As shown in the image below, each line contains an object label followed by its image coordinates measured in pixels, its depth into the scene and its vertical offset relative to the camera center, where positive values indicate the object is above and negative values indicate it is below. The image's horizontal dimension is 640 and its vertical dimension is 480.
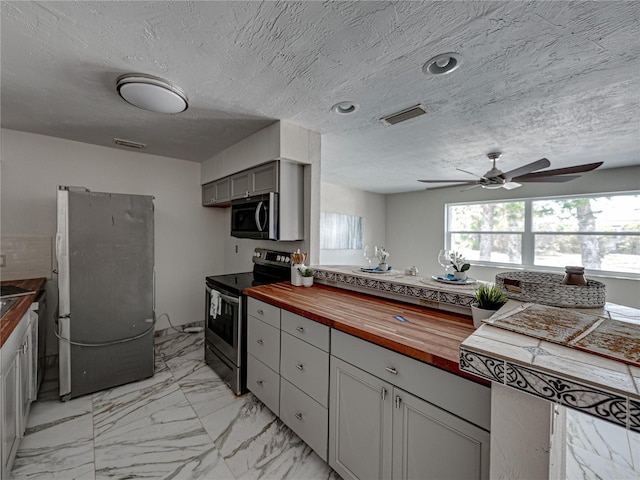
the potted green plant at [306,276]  2.35 -0.34
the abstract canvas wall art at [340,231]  5.38 +0.12
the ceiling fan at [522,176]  2.40 +0.65
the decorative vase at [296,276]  2.37 -0.34
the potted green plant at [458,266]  1.81 -0.19
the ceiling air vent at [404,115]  2.06 +1.00
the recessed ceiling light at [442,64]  1.43 +0.98
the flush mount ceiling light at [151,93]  1.63 +0.92
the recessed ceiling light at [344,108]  2.01 +1.00
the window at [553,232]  3.78 +0.12
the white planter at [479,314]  1.27 -0.36
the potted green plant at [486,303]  1.29 -0.31
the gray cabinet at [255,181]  2.46 +0.55
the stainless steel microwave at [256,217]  2.42 +0.19
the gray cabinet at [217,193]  3.08 +0.53
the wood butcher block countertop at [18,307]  1.31 -0.44
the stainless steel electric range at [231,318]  2.14 -0.69
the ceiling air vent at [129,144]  2.74 +0.97
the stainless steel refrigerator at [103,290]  2.07 -0.45
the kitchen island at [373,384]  0.99 -0.69
